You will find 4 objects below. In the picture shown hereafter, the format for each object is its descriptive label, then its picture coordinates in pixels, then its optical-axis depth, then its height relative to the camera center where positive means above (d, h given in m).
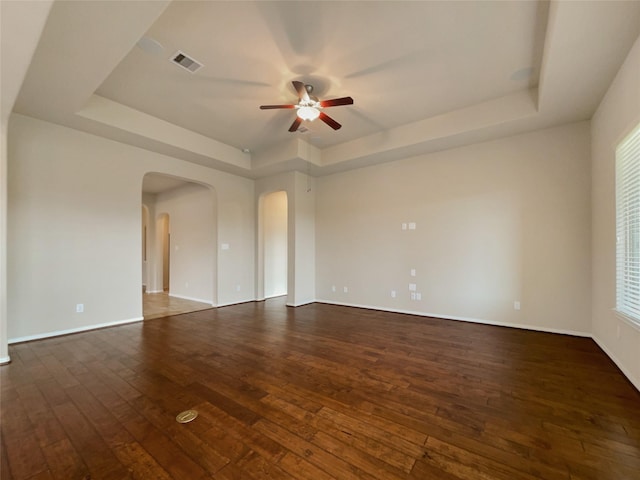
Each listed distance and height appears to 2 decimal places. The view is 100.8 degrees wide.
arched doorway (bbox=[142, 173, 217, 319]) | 6.20 -0.21
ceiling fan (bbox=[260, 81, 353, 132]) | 3.06 +1.61
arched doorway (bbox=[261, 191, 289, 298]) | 7.04 -0.15
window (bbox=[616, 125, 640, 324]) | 2.42 +0.12
